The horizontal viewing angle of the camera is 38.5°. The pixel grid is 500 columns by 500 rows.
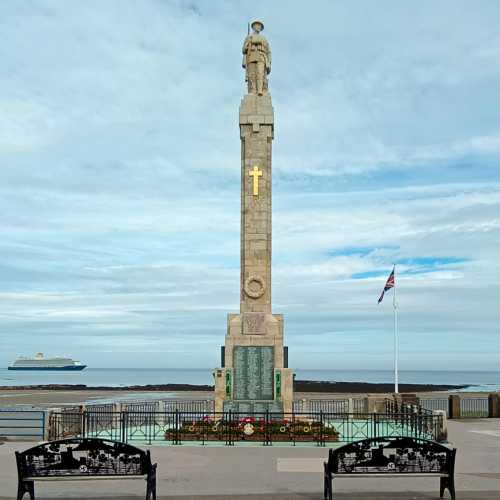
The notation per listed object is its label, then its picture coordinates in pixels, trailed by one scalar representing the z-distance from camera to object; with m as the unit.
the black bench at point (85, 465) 10.42
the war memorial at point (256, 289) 23.56
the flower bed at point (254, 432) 19.66
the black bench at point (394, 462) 10.72
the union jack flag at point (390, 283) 32.72
